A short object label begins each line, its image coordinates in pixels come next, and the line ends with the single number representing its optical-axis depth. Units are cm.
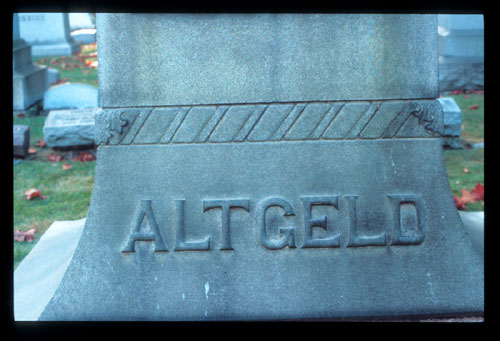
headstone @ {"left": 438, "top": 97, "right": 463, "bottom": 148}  665
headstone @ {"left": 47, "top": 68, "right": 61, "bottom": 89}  1092
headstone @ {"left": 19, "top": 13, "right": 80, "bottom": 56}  1462
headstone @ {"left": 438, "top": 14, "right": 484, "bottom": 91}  962
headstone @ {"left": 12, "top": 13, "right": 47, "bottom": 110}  835
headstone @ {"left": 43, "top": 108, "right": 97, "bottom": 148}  675
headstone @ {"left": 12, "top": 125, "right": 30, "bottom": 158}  658
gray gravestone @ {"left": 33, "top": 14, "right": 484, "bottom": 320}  305
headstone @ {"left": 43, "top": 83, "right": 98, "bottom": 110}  857
